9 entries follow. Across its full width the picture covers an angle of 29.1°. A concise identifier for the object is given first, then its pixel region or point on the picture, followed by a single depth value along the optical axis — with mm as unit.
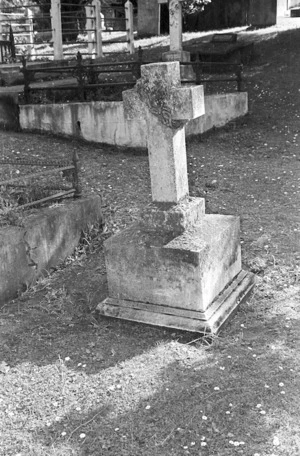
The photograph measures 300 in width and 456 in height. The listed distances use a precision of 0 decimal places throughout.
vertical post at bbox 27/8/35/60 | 17859
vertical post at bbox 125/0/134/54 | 16361
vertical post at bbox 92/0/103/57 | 15392
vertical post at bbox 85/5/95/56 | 15543
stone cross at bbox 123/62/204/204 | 4523
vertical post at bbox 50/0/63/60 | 14281
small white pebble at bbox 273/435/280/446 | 3346
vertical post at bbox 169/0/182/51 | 13273
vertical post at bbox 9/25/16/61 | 15719
